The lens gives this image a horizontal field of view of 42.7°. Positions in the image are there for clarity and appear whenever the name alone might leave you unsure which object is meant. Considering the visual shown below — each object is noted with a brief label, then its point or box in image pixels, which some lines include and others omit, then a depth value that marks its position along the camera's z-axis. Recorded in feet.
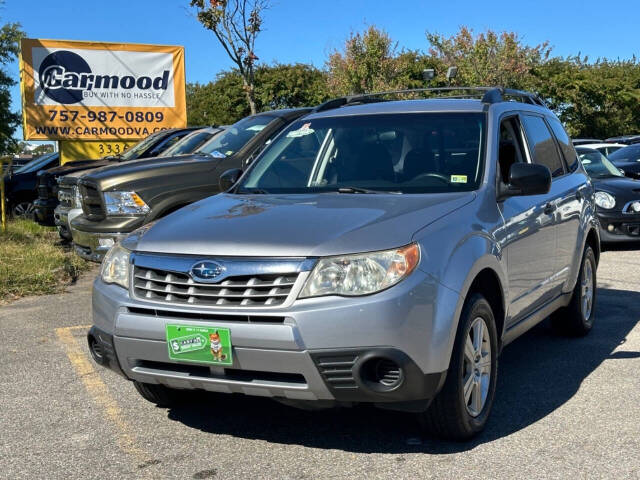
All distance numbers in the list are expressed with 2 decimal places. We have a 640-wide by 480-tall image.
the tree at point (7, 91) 71.46
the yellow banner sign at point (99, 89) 53.31
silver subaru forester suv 11.69
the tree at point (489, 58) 102.83
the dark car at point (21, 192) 54.13
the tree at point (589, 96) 124.16
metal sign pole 41.26
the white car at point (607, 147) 52.70
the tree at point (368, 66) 90.58
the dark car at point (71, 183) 33.50
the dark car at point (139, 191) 25.50
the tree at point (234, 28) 57.26
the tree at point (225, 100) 155.22
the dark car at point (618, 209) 36.94
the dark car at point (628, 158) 46.39
